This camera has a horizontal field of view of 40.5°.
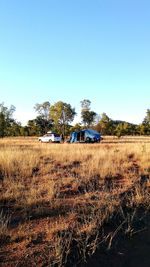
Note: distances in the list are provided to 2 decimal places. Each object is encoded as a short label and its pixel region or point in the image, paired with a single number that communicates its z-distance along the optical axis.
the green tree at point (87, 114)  51.76
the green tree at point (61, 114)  50.85
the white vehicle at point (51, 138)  30.81
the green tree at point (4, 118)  39.70
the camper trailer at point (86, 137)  26.29
